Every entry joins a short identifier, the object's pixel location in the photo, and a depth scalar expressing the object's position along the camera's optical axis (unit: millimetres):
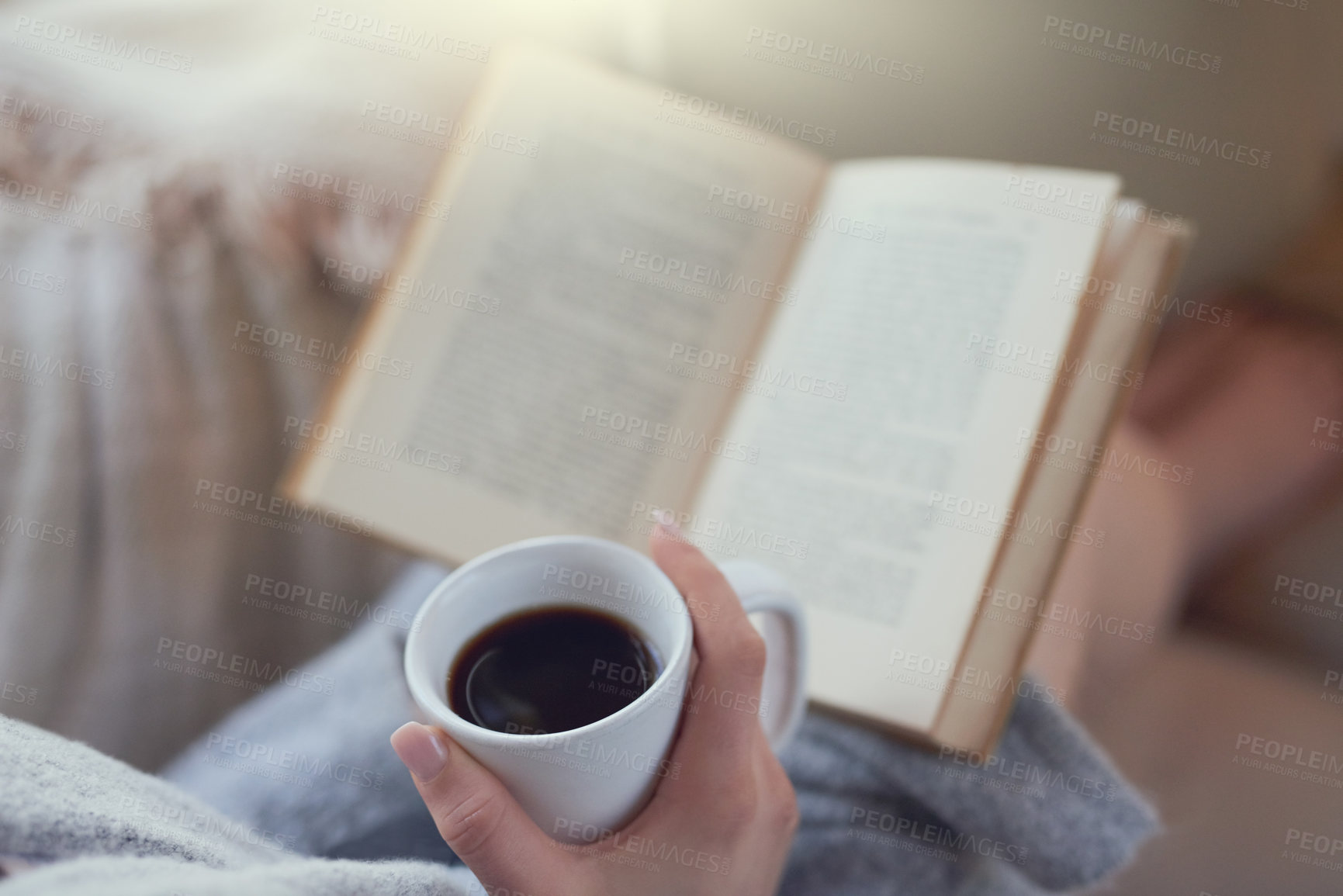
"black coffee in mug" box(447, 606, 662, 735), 417
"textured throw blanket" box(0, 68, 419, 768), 679
